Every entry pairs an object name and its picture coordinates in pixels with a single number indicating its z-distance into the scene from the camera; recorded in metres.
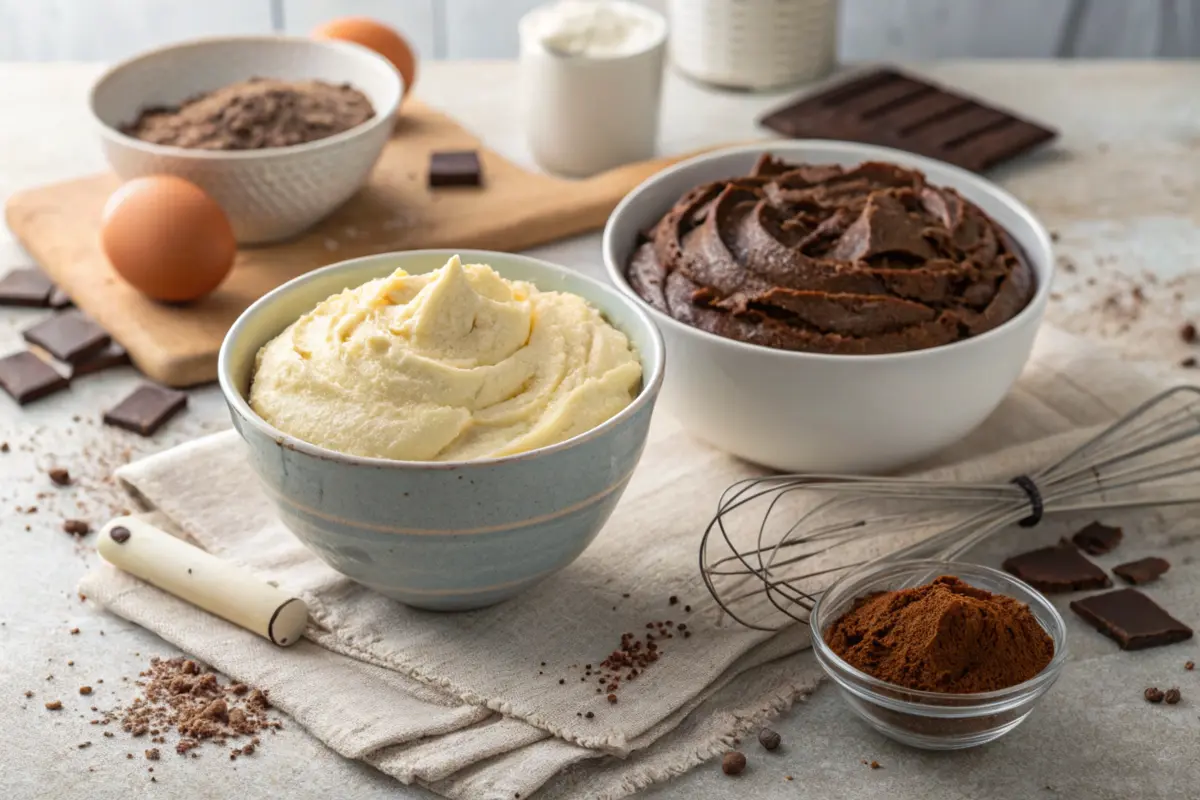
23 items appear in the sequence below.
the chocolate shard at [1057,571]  1.76
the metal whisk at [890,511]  1.75
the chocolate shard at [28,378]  2.13
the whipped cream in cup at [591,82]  2.80
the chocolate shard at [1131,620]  1.66
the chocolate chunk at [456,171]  2.78
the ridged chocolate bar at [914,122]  2.92
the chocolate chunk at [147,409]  2.08
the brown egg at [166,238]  2.25
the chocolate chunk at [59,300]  2.41
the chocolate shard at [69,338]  2.22
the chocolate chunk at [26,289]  2.39
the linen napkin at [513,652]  1.49
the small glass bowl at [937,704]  1.43
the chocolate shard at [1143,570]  1.79
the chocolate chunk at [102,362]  2.23
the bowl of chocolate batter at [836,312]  1.82
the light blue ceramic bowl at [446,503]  1.47
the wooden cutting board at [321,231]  2.28
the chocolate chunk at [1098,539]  1.86
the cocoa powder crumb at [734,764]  1.48
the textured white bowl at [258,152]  2.40
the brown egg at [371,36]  2.95
